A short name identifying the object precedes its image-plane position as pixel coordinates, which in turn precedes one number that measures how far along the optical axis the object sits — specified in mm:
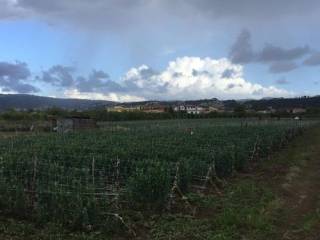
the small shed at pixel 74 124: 31205
